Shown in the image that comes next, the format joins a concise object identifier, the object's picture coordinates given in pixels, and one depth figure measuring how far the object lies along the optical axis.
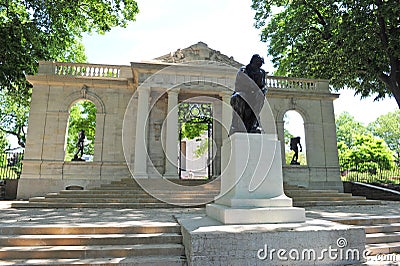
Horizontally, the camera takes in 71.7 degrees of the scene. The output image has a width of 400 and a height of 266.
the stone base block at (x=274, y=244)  4.10
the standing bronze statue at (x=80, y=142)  15.63
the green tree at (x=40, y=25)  14.11
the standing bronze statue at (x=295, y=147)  17.33
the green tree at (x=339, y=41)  13.52
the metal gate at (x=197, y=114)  17.31
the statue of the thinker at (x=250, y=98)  5.84
